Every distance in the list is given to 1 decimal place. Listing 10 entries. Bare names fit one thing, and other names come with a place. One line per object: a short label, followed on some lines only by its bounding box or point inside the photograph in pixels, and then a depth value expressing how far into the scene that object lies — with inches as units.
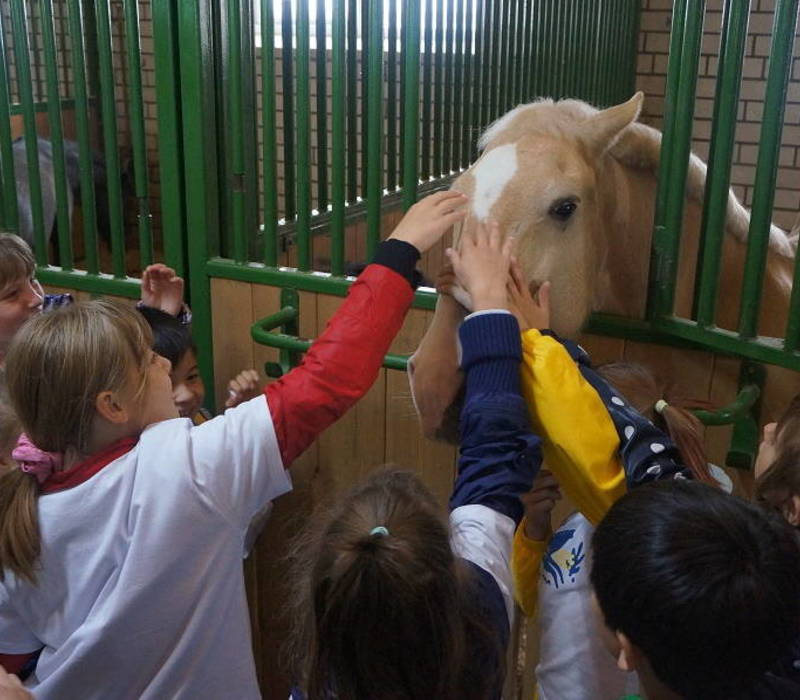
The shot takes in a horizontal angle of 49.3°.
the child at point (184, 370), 62.9
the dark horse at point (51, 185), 121.6
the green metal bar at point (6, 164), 77.4
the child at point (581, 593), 45.3
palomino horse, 47.8
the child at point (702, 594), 30.0
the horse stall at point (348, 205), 51.0
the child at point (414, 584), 29.8
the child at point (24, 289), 62.0
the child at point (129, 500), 39.4
